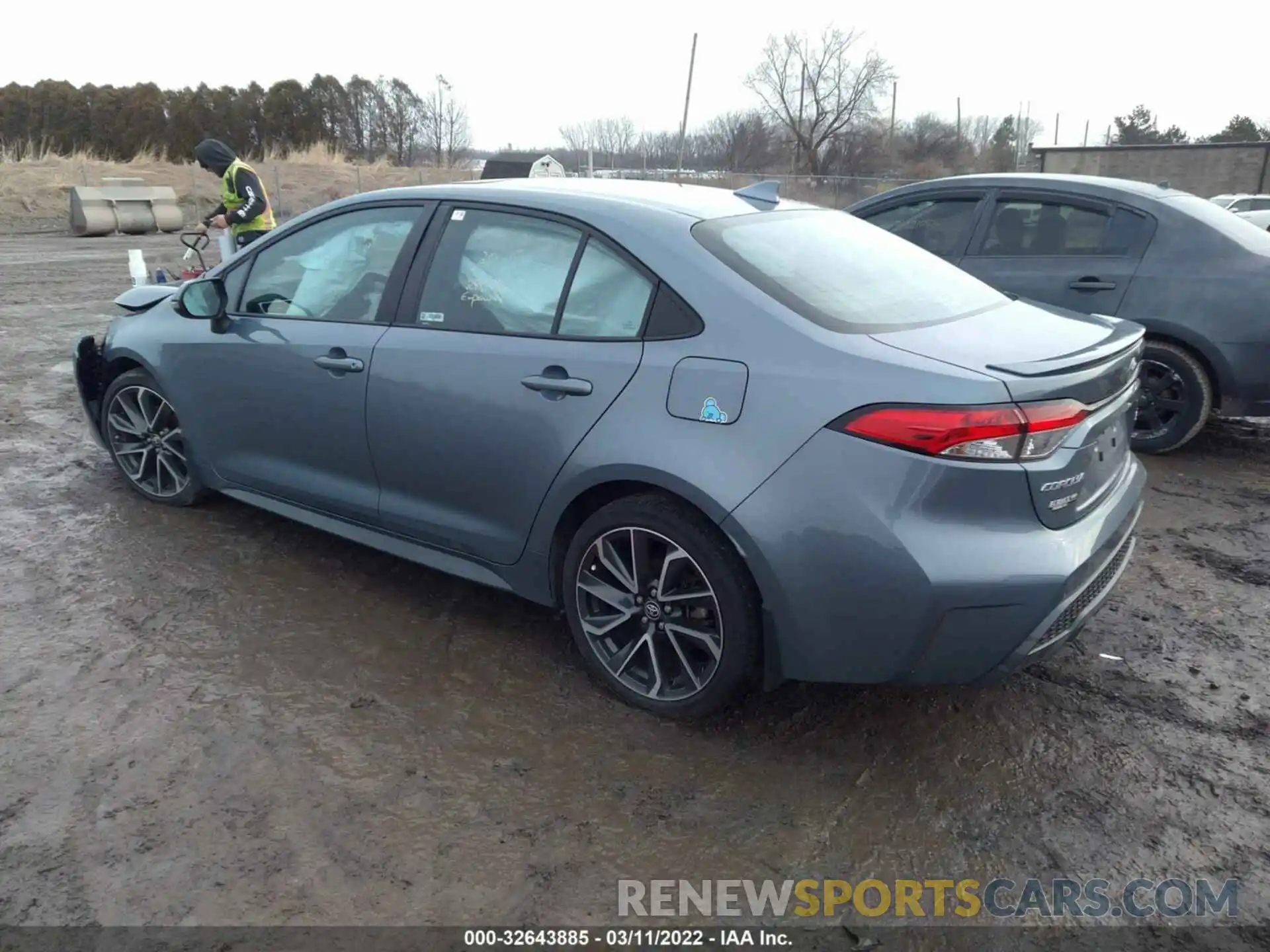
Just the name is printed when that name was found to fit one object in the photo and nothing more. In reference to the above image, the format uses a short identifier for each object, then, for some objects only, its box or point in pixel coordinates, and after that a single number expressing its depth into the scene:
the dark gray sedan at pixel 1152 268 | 5.40
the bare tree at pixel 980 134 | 63.66
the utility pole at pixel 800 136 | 59.28
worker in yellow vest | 8.95
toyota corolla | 2.51
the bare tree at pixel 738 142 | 55.97
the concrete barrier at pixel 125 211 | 24.64
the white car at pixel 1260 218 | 16.72
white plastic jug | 10.20
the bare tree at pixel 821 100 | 59.44
